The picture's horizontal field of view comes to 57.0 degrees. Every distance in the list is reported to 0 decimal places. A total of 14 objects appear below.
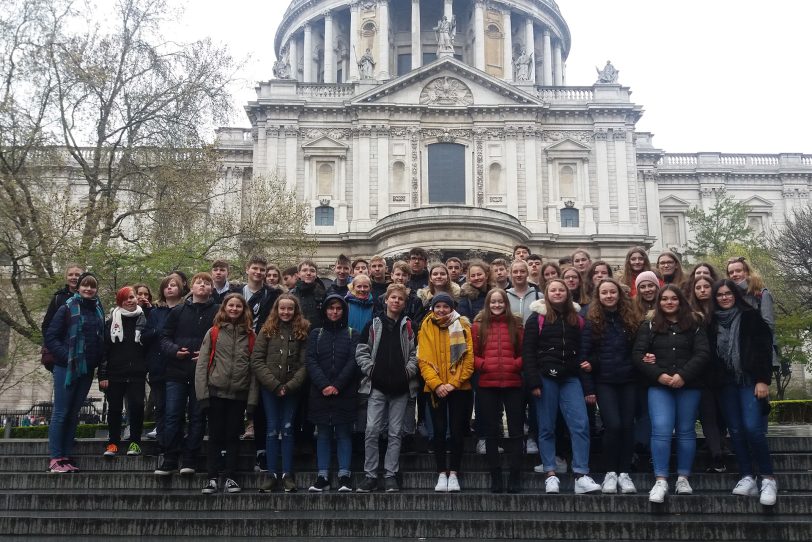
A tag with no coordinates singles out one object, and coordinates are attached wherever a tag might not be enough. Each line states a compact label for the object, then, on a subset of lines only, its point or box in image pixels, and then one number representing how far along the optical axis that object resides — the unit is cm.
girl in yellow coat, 820
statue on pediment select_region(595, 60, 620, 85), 4184
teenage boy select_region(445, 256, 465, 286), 1081
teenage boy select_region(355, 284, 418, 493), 827
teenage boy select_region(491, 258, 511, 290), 1005
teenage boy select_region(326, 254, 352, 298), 1030
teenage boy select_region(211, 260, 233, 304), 1027
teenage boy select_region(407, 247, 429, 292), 1033
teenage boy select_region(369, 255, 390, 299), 1057
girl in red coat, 808
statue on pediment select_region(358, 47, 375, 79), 4191
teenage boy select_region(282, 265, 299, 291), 1079
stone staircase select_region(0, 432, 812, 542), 686
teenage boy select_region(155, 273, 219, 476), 862
